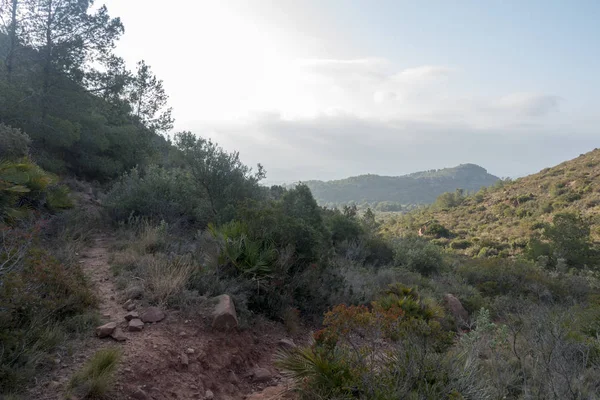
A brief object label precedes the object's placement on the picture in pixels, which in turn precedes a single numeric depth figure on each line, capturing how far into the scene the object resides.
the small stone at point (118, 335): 3.86
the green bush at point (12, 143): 8.23
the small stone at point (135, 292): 4.85
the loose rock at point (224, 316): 4.61
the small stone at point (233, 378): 4.16
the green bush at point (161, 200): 9.13
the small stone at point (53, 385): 2.99
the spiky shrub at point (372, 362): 3.10
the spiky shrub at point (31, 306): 3.03
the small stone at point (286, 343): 5.07
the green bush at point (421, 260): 12.18
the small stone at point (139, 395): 3.20
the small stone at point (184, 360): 3.88
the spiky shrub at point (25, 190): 6.36
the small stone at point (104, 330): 3.85
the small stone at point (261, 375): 4.34
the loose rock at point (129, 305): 4.56
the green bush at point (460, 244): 29.19
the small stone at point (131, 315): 4.32
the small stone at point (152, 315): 4.36
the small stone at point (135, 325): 4.11
